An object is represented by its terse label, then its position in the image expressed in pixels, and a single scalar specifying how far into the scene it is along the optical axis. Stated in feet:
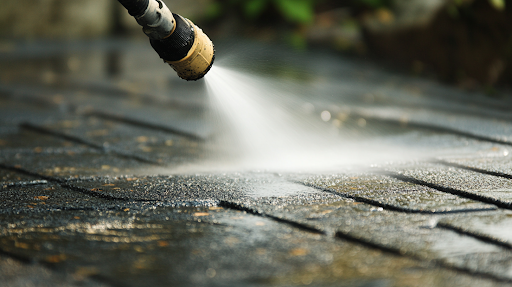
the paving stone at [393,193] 17.84
